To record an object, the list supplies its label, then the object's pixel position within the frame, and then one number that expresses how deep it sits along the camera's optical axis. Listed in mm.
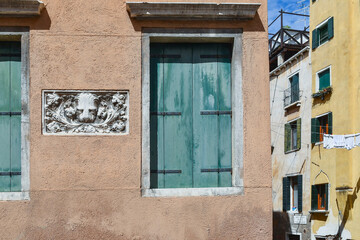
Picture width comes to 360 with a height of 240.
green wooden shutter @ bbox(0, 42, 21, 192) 7156
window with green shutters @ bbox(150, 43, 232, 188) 7324
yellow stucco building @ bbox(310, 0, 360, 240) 22031
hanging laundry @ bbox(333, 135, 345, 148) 21266
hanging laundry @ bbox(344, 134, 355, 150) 20984
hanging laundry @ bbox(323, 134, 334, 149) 21502
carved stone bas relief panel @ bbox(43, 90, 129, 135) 7102
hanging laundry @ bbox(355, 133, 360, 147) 20725
